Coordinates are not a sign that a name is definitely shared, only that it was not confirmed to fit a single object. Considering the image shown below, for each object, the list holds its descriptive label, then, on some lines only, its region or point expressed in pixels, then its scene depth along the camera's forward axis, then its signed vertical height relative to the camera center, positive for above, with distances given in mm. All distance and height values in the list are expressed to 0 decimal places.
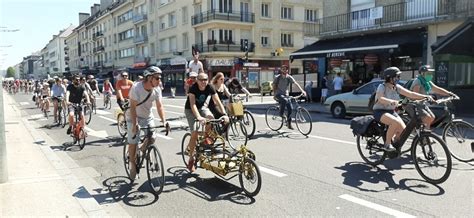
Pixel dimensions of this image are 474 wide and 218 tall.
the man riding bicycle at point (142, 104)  5555 -355
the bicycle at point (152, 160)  5395 -1116
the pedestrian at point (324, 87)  20797 -583
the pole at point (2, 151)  5516 -972
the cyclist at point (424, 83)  7613 -142
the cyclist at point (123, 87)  9864 -212
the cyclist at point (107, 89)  19705 -511
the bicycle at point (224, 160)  5234 -1134
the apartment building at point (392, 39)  15312 +1638
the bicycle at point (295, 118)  10250 -1096
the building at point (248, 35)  38969 +4225
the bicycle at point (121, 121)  10569 -1122
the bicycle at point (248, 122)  9883 -1083
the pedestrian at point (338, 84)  19375 -364
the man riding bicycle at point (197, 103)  6160 -397
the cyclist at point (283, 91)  10500 -367
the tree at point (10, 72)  179038 +3366
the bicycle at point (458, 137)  6773 -1050
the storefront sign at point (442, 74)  15038 +50
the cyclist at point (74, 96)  9523 -410
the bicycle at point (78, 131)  9336 -1203
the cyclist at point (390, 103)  6211 -413
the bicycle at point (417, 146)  5598 -1058
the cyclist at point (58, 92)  13131 -416
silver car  14086 -916
